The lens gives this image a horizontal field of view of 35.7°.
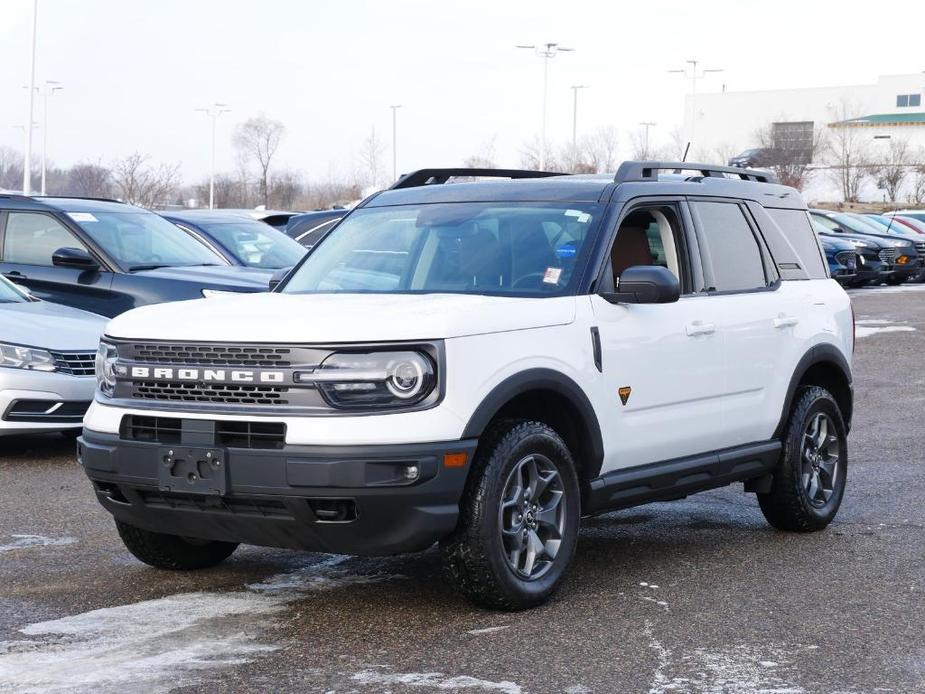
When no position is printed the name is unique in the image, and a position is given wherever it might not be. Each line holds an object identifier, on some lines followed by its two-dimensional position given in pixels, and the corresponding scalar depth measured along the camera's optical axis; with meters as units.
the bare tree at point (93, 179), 59.34
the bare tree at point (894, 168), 93.94
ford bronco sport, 5.24
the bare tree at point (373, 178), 75.19
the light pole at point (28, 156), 49.08
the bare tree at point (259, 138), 74.80
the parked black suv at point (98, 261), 11.99
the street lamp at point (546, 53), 58.06
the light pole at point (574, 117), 67.62
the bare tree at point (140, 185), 50.19
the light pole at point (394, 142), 81.31
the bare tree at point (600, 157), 74.12
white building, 111.88
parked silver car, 9.47
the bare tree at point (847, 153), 96.00
